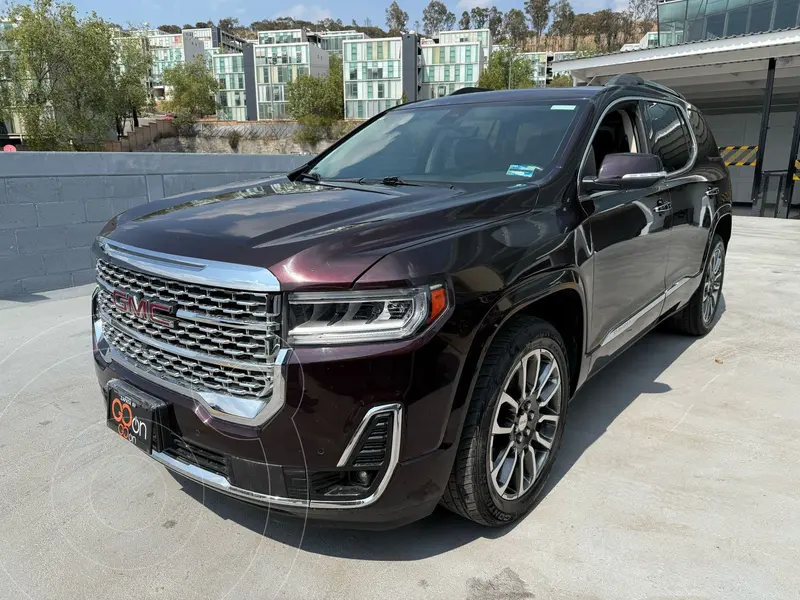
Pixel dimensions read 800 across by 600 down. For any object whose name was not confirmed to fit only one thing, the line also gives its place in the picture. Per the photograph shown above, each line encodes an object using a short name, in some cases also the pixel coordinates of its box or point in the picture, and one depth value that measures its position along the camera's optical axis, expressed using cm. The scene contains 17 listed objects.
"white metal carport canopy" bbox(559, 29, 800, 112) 1337
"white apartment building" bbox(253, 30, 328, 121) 9712
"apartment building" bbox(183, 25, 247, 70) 13750
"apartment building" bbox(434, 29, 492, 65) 10244
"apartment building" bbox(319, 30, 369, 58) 11644
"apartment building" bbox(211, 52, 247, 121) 10144
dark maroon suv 185
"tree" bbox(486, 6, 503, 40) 15475
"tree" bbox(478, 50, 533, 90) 8538
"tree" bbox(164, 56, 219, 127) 9344
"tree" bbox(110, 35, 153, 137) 5869
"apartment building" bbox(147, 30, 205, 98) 12444
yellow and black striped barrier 1875
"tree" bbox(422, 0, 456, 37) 16225
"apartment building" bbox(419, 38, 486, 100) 9162
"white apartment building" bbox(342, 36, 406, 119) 8744
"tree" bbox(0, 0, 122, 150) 5031
